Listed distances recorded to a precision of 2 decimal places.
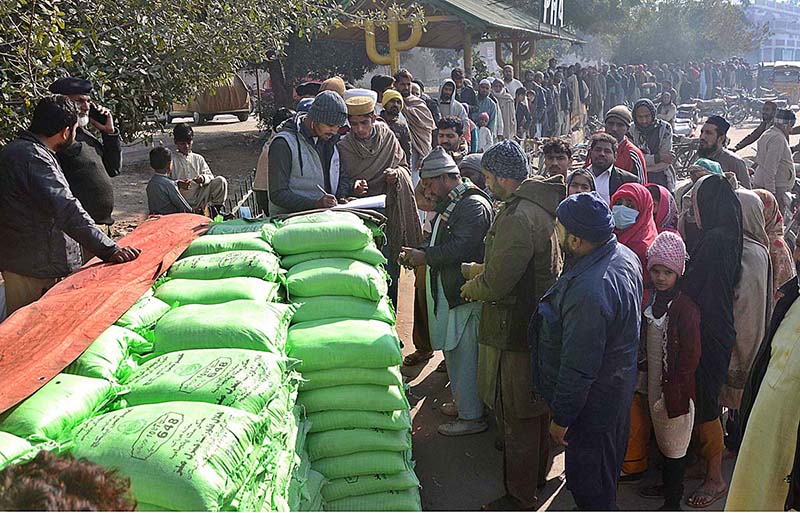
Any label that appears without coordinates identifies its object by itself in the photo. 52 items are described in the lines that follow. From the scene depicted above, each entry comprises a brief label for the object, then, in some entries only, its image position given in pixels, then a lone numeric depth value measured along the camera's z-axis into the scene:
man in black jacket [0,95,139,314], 3.57
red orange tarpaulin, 2.45
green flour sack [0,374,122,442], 2.16
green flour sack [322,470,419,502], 3.27
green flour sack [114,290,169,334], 2.96
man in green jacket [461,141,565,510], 3.67
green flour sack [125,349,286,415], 2.44
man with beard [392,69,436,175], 7.76
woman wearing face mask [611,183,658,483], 3.94
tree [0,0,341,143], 4.36
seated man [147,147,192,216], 5.47
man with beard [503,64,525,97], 14.99
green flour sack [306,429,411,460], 3.25
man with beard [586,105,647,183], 5.84
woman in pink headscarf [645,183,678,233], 4.93
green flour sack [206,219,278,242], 4.26
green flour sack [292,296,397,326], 3.54
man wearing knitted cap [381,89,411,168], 6.85
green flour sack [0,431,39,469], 1.99
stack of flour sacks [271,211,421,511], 3.25
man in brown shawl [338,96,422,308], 5.28
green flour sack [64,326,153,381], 2.54
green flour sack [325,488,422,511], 3.29
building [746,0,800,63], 89.97
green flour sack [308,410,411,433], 3.27
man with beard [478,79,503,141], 11.61
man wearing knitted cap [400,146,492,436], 4.29
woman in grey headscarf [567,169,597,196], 4.88
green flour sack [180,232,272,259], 3.88
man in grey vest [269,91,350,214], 4.79
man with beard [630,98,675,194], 7.24
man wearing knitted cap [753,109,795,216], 7.42
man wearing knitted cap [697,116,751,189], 5.86
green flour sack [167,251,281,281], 3.55
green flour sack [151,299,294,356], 2.87
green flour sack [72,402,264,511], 2.00
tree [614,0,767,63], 43.41
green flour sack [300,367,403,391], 3.24
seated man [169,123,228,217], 6.02
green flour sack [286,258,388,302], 3.65
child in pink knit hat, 3.62
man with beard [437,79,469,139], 9.76
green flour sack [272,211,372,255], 3.94
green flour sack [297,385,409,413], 3.26
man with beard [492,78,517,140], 13.79
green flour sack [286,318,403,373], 3.21
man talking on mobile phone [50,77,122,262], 4.43
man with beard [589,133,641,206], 5.27
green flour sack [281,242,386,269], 3.96
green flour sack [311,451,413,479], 3.26
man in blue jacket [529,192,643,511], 3.06
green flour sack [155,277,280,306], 3.29
